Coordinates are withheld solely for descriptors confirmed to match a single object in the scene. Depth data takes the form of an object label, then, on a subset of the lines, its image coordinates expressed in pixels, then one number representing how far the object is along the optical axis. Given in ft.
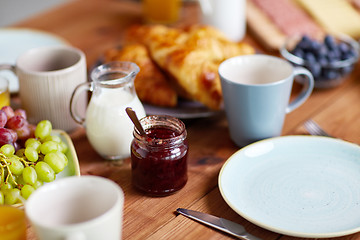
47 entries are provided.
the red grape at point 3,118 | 3.16
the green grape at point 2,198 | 2.78
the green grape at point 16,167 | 2.88
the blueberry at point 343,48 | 4.58
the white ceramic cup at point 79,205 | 2.12
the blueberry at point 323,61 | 4.44
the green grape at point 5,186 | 2.86
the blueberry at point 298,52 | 4.60
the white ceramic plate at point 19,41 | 5.03
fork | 3.79
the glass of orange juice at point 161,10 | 5.77
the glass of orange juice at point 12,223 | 2.28
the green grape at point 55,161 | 2.99
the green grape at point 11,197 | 2.80
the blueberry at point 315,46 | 4.53
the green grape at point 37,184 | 2.90
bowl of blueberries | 4.43
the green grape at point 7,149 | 2.94
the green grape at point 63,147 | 3.23
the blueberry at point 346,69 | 4.46
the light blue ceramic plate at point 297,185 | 2.77
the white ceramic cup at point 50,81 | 3.65
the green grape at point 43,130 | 3.23
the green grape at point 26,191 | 2.81
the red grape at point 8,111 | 3.28
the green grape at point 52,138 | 3.20
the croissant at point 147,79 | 4.00
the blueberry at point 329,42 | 4.61
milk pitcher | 3.35
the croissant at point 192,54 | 3.91
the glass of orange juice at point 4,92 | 3.55
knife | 2.71
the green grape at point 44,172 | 2.92
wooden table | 2.85
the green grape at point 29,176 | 2.86
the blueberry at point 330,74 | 4.43
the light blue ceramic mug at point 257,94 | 3.44
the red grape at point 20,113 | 3.37
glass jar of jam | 3.00
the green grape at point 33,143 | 3.08
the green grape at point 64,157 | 3.05
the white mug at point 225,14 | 5.32
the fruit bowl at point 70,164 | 3.15
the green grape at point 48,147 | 3.06
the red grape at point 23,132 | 3.23
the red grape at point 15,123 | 3.23
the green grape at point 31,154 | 2.99
